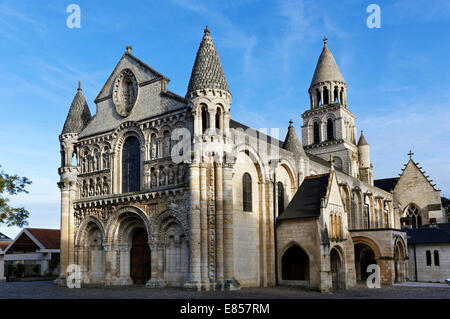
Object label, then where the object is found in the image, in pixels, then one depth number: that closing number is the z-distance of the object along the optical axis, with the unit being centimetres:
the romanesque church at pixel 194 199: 2642
